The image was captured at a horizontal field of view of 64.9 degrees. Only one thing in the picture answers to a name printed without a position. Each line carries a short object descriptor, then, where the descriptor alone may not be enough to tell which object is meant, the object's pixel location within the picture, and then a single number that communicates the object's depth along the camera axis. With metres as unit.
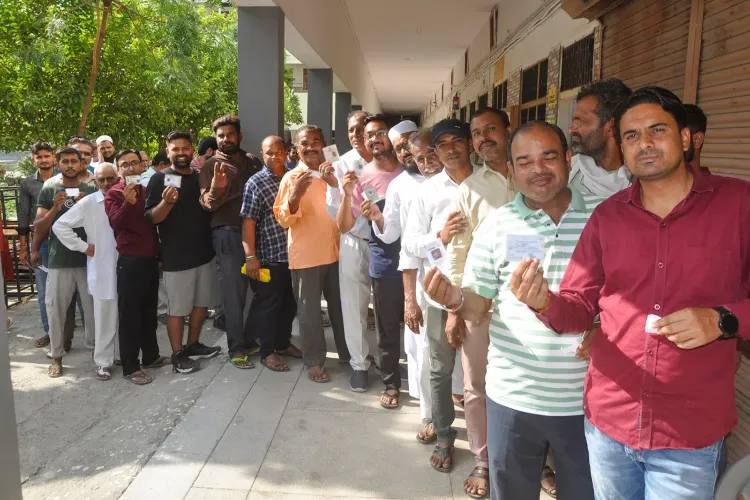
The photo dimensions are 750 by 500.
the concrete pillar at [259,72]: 6.43
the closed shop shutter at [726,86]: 3.49
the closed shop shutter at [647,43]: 4.49
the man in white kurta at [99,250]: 4.75
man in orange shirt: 4.59
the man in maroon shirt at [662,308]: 1.68
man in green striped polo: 2.11
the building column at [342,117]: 15.58
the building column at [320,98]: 11.68
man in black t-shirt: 4.75
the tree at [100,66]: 10.14
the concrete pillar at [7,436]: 2.26
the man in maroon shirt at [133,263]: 4.62
